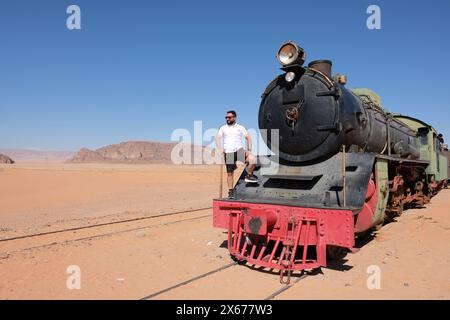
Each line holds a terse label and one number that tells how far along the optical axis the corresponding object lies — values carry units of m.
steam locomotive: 5.09
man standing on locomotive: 6.60
